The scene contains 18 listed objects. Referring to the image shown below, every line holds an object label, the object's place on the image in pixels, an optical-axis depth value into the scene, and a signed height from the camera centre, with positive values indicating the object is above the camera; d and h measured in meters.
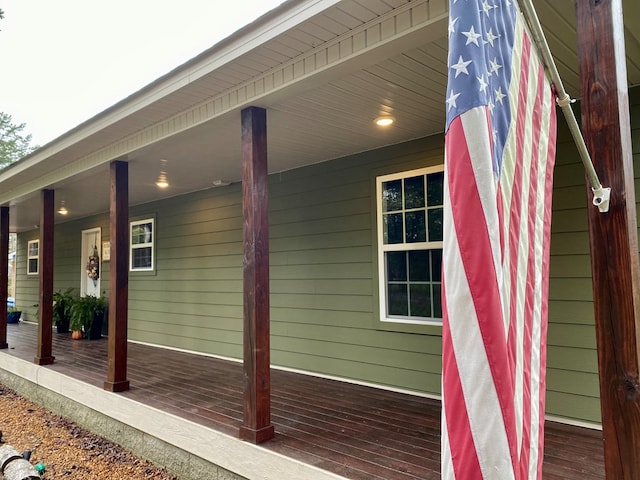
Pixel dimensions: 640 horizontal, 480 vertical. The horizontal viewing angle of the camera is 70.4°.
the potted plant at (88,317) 8.13 -0.83
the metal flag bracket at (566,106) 1.07 +0.45
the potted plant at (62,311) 8.83 -0.78
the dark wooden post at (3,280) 7.33 -0.13
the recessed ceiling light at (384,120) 3.64 +1.18
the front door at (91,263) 9.24 +0.17
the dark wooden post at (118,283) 4.55 -0.13
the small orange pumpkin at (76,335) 8.16 -1.15
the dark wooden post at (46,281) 5.92 -0.13
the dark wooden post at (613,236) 1.49 +0.09
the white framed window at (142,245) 7.73 +0.43
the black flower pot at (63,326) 9.09 -1.10
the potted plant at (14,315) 11.77 -1.13
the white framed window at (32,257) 12.05 +0.40
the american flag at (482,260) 0.82 +0.01
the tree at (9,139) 26.18 +7.99
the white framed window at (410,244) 4.09 +0.19
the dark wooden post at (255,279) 3.11 -0.08
